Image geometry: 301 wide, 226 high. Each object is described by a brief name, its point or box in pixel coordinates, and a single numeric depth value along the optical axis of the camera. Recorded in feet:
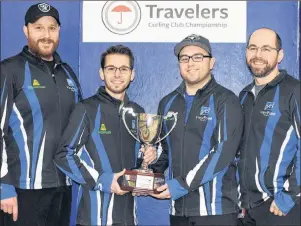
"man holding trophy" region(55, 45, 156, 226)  11.14
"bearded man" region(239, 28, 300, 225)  10.57
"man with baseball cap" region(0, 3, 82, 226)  11.59
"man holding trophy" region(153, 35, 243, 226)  10.74
